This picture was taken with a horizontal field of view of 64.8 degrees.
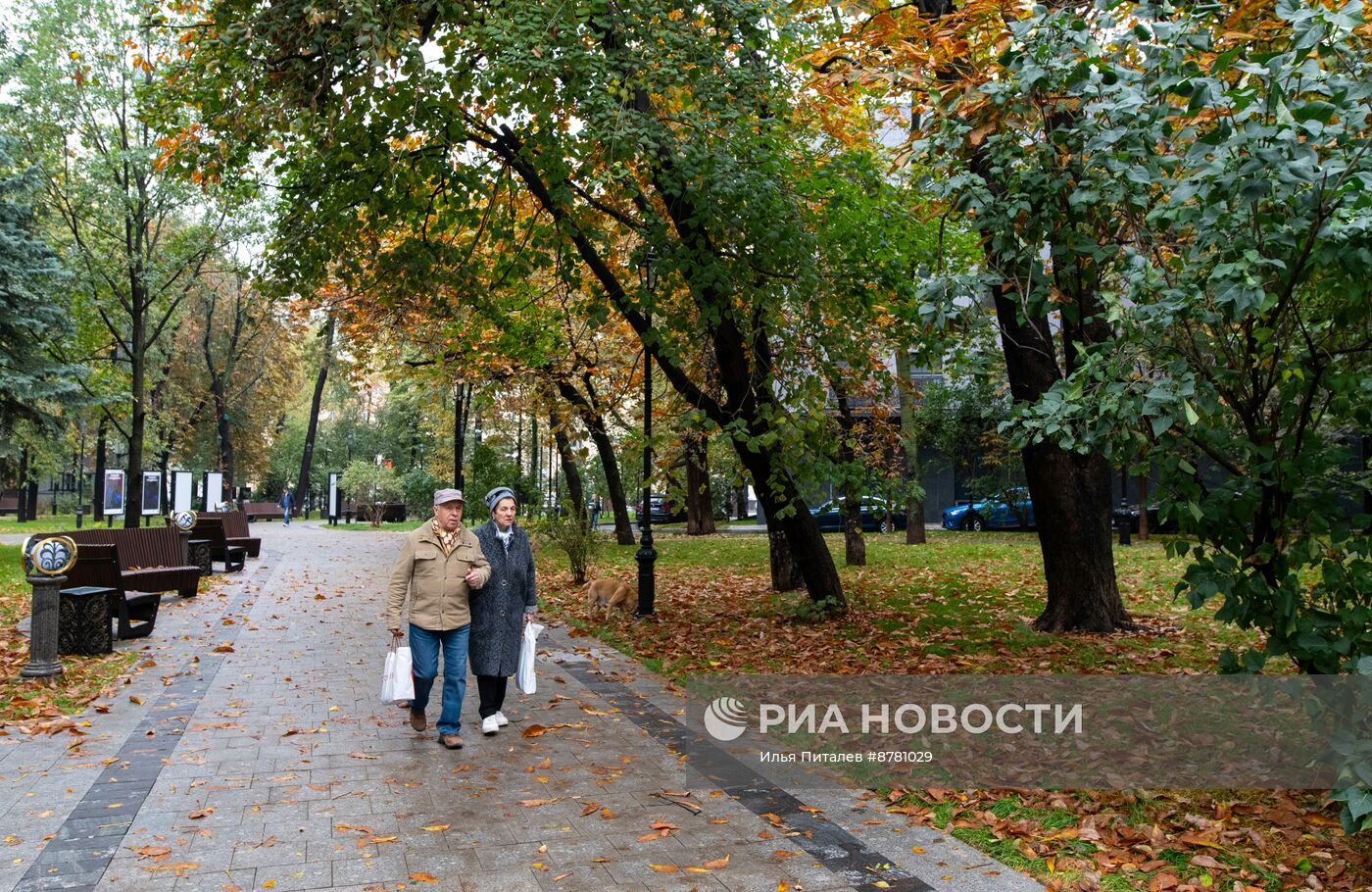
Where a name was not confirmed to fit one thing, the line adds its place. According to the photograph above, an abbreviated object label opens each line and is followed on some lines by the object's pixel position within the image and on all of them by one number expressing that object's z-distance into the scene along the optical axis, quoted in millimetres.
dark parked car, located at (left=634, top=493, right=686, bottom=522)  43469
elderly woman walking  7531
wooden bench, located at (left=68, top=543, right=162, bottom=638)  10727
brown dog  13266
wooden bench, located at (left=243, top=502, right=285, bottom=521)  42847
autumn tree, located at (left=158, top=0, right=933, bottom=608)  9516
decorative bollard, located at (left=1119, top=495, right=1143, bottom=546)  23141
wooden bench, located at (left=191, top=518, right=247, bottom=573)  19312
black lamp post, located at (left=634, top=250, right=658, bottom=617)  13484
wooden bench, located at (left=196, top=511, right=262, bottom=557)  22444
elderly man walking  7242
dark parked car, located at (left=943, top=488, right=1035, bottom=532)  30812
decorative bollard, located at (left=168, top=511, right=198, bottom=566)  17038
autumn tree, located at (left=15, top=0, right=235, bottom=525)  21531
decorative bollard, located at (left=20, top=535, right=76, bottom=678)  9094
